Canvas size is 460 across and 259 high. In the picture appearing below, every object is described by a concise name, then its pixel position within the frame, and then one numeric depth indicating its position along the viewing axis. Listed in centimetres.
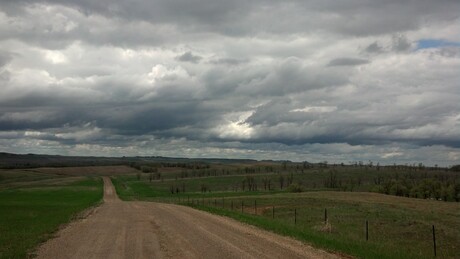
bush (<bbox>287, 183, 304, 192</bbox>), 11014
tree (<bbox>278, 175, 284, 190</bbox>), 14438
